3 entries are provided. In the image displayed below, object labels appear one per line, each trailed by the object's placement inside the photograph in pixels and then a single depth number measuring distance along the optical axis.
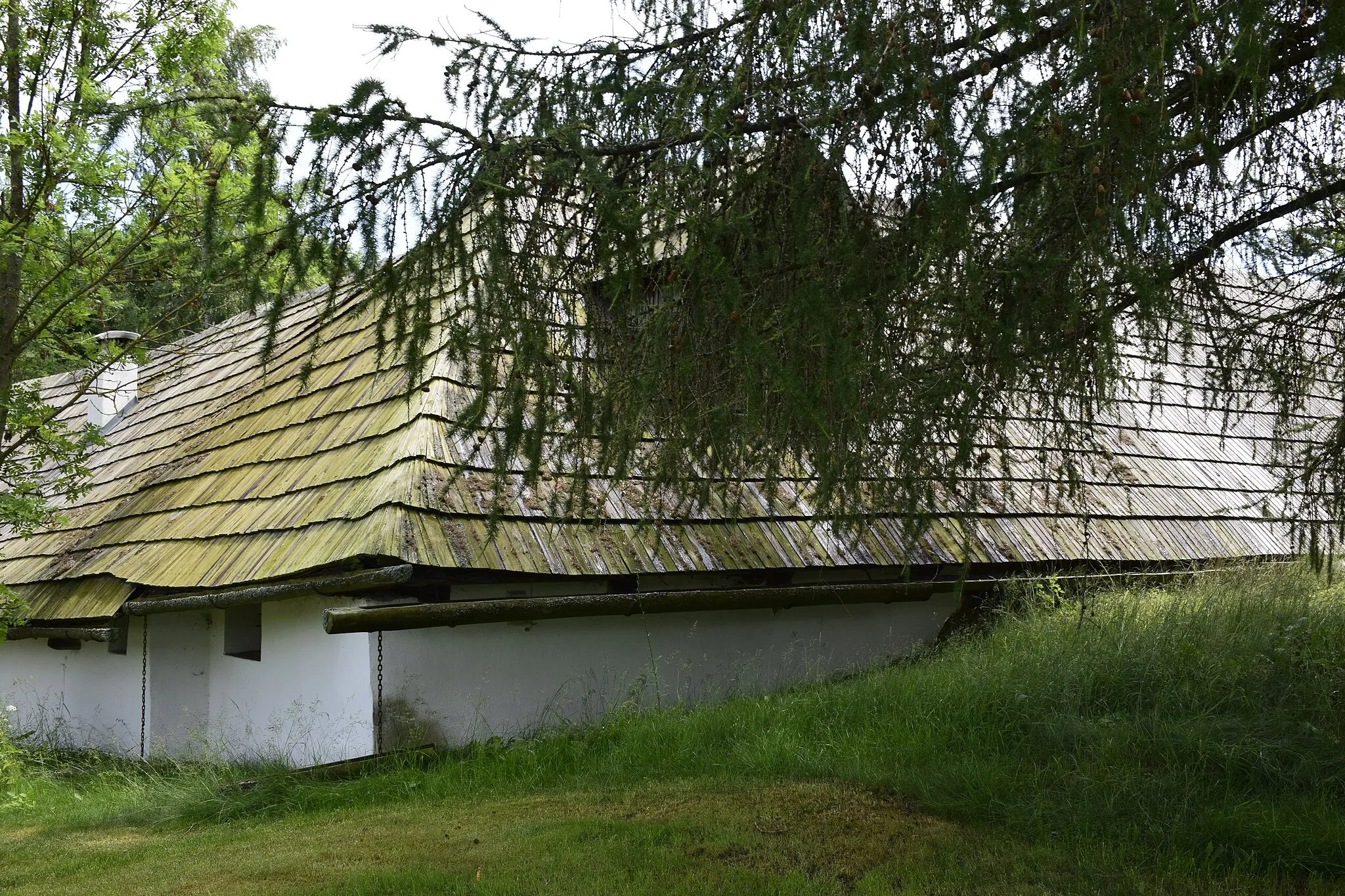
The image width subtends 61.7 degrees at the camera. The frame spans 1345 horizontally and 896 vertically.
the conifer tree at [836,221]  3.56
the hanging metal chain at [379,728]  6.96
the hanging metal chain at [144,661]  9.18
